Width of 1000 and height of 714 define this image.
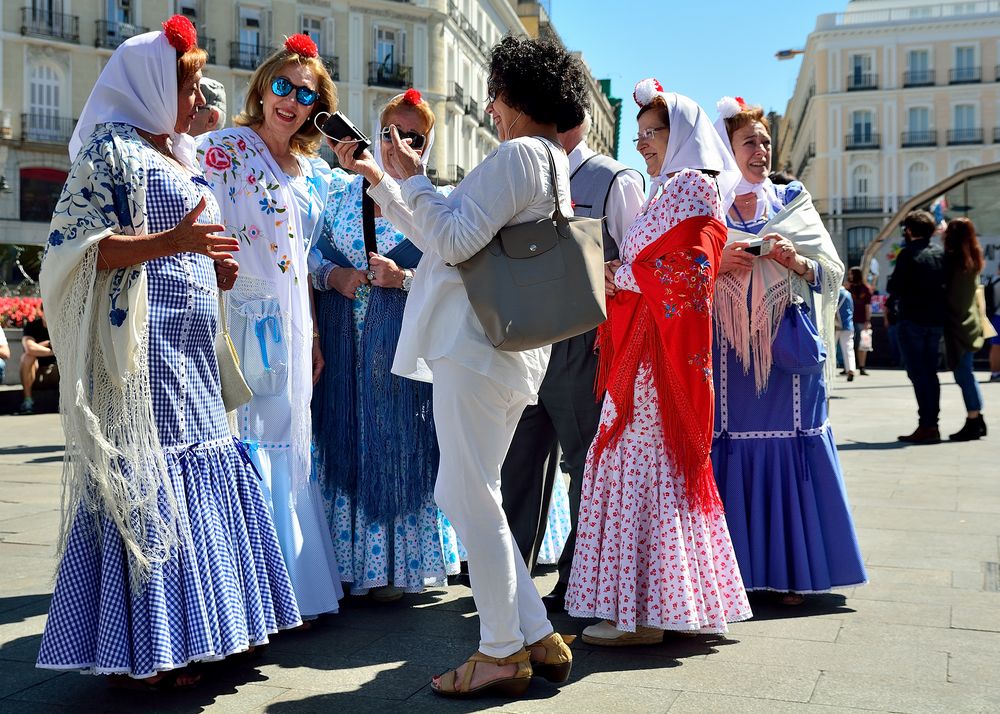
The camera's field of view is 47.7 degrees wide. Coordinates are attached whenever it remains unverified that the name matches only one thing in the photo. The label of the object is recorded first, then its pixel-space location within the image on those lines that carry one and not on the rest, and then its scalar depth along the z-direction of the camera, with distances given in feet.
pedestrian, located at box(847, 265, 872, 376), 70.18
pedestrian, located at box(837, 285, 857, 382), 50.68
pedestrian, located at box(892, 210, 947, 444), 34.83
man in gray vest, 15.08
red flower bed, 46.45
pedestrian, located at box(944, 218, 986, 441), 34.99
